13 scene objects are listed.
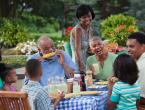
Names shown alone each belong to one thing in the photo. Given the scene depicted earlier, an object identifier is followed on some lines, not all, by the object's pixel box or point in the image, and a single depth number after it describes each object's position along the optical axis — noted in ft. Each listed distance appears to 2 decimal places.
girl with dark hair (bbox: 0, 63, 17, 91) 17.80
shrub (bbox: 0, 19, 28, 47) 58.88
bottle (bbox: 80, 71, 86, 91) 16.89
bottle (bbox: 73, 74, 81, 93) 16.31
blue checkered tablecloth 14.67
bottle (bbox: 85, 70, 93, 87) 17.59
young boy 14.33
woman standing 22.40
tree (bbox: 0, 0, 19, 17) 86.59
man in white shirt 16.22
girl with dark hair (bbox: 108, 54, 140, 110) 14.56
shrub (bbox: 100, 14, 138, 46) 42.61
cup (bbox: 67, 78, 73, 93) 16.55
